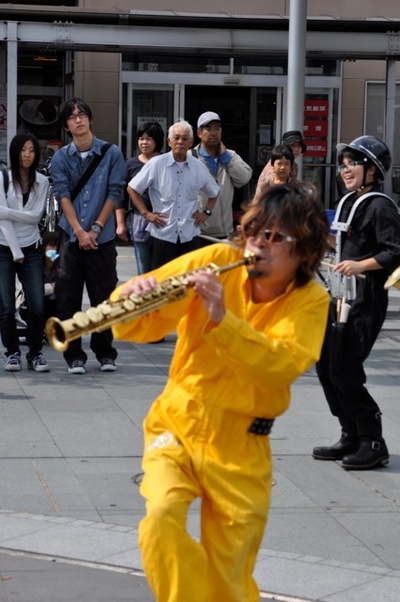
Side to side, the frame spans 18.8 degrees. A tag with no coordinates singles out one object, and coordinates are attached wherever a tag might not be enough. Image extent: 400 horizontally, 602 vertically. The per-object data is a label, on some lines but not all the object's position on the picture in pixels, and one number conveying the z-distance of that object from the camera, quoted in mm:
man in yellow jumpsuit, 3525
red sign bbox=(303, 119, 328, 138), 19875
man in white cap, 10789
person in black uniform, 6527
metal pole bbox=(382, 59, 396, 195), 16828
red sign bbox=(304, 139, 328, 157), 19969
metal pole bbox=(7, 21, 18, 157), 15961
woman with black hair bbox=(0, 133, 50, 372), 9172
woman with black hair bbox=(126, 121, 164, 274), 10758
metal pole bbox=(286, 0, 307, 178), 13031
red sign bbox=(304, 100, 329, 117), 19781
